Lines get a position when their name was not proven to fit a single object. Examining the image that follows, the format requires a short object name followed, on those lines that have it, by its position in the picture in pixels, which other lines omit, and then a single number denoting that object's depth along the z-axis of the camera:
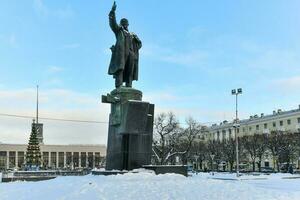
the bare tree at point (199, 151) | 88.12
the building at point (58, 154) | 135.12
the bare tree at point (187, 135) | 67.19
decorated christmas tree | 58.40
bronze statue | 19.20
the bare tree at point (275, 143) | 72.50
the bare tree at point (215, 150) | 85.22
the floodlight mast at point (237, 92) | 55.38
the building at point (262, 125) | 100.50
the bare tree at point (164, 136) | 59.31
